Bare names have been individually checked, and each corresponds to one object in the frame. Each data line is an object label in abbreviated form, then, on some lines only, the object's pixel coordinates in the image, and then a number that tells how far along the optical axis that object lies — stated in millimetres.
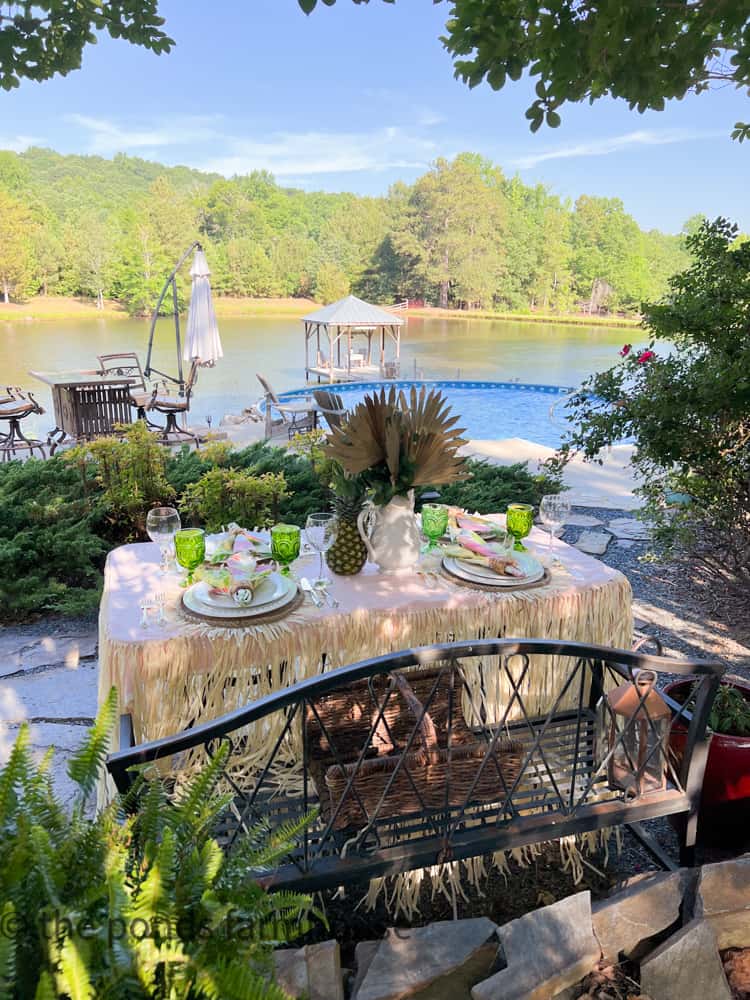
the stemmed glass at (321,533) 1952
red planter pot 1777
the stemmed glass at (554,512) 2162
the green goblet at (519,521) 2154
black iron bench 1310
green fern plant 753
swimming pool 12781
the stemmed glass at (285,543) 1907
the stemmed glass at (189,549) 1850
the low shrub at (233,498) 3260
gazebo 14703
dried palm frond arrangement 1831
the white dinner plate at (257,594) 1715
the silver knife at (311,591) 1801
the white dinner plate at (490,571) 1913
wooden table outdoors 7129
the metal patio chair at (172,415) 7727
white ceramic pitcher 1964
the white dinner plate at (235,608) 1675
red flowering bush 2705
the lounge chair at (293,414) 8648
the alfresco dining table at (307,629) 1585
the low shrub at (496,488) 4086
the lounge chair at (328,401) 7220
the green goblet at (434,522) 2164
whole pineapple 1946
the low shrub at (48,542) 3049
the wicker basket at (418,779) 1457
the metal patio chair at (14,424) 6824
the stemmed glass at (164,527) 1970
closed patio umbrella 9391
